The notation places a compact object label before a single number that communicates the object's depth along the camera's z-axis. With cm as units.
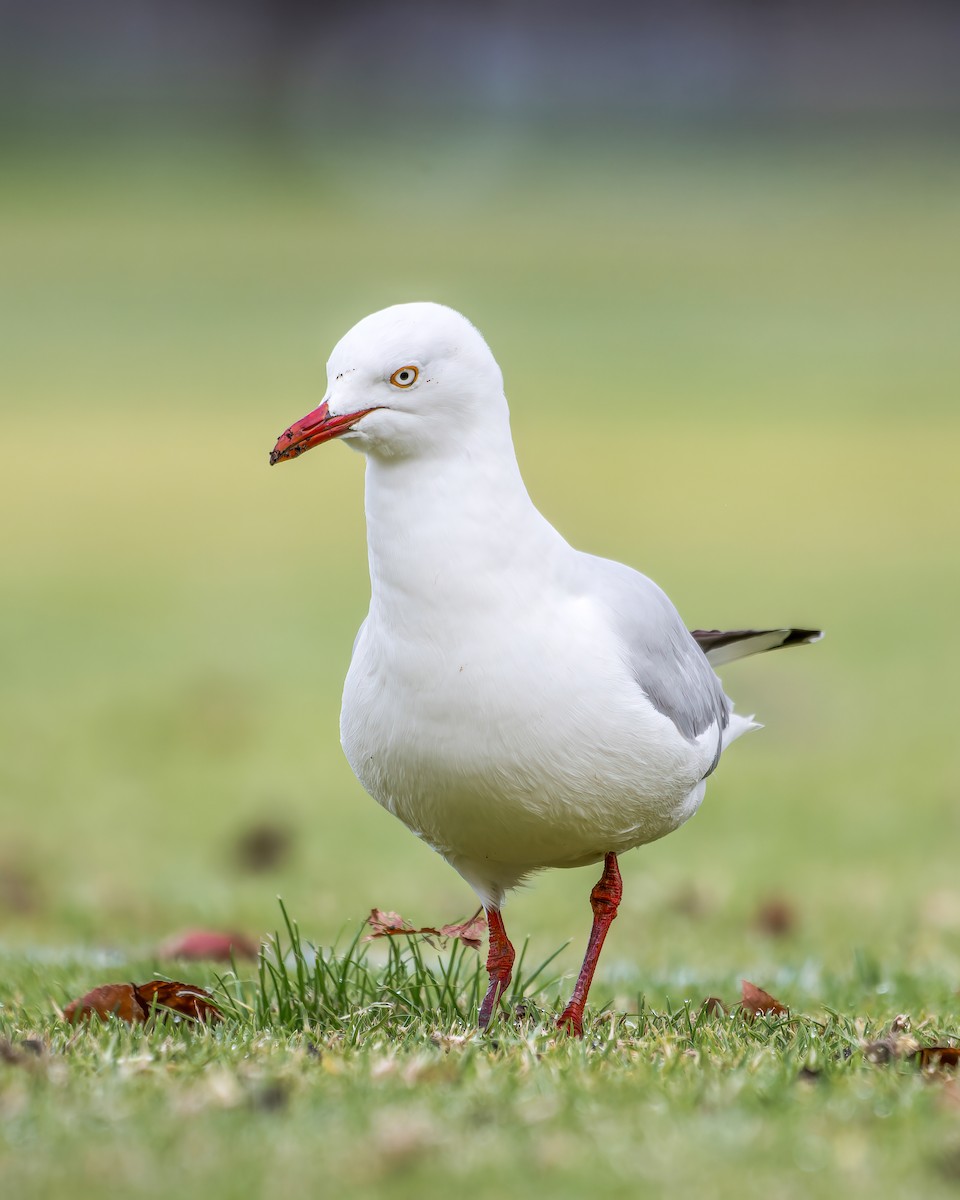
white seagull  773
